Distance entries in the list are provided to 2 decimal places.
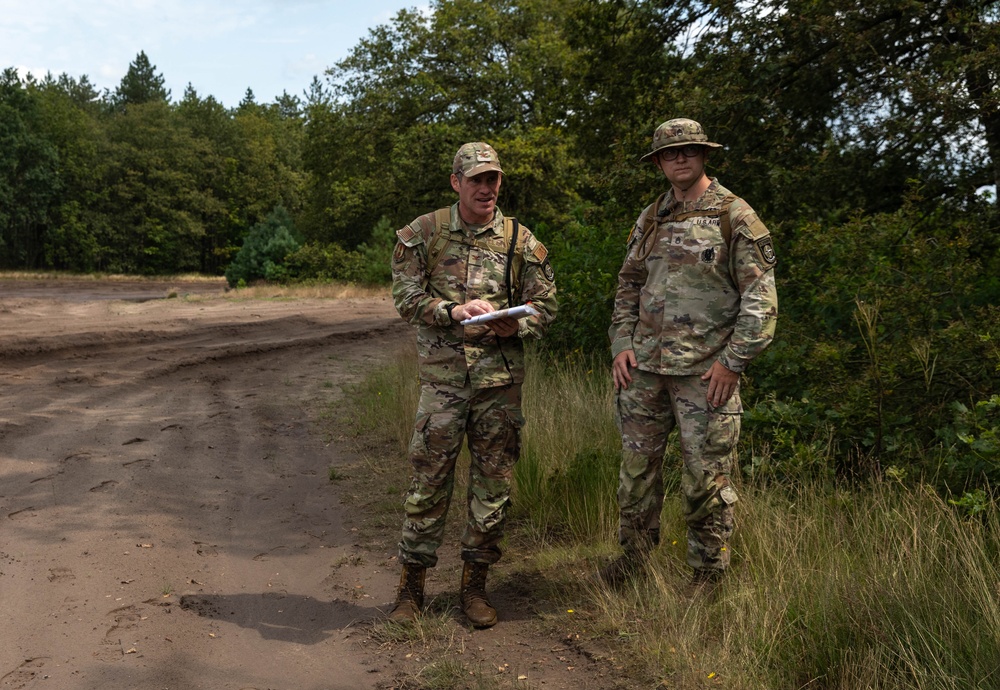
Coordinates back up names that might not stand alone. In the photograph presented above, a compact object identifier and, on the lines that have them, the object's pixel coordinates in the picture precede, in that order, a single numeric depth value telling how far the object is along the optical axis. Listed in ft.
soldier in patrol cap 14.48
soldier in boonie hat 13.14
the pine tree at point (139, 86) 308.60
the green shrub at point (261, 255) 120.47
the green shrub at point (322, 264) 115.14
